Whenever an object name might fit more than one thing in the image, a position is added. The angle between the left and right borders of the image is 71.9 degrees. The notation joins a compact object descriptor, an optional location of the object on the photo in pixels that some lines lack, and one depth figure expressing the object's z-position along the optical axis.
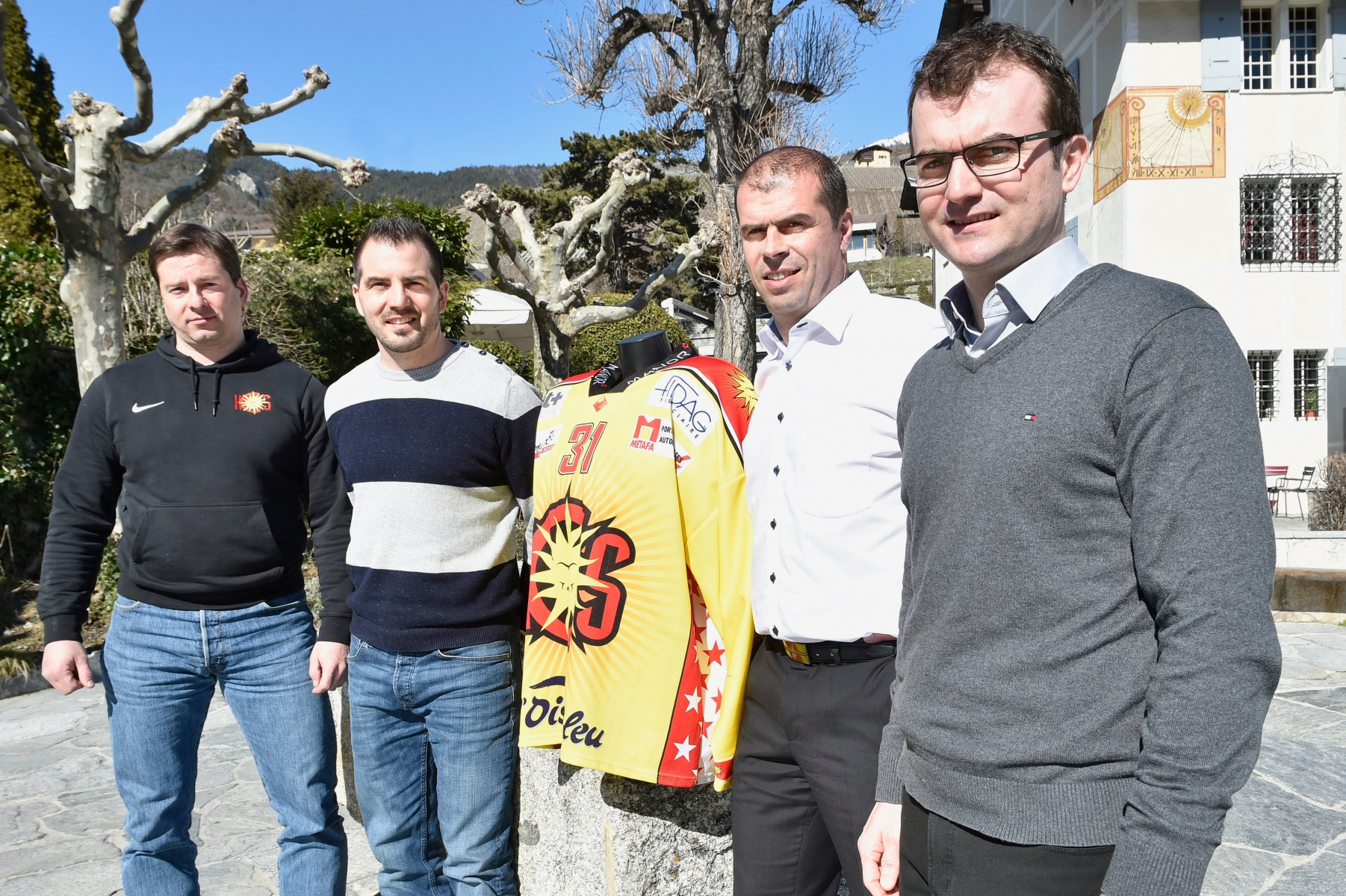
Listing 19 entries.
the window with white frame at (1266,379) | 14.66
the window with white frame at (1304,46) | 14.60
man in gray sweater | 1.07
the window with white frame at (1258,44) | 14.72
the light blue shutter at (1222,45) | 13.80
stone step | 7.73
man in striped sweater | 2.43
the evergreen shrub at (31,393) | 8.05
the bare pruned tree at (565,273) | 8.55
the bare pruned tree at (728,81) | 10.71
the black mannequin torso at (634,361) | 2.41
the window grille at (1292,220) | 14.20
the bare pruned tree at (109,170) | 6.59
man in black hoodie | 2.54
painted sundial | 14.05
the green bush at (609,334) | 22.00
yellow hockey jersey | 2.13
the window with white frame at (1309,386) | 14.56
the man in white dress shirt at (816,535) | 1.91
